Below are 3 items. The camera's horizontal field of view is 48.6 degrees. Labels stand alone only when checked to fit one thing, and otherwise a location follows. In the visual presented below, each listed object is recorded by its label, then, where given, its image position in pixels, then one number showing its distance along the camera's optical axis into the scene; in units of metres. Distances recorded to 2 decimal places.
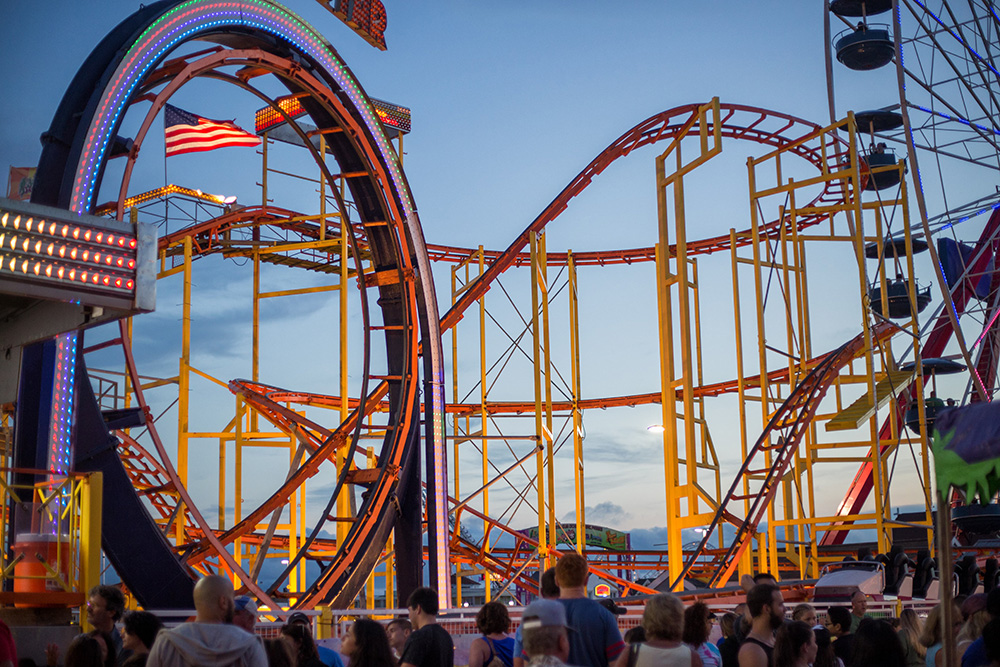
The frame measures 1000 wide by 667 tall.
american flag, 17.64
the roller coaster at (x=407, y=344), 8.60
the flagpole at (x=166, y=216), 19.27
